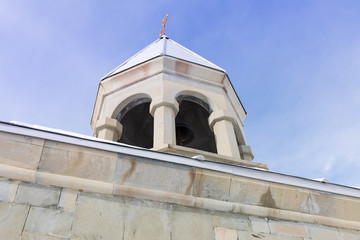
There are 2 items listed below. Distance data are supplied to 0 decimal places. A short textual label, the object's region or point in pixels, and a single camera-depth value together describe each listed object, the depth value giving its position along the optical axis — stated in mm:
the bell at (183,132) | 7867
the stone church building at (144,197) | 2438
